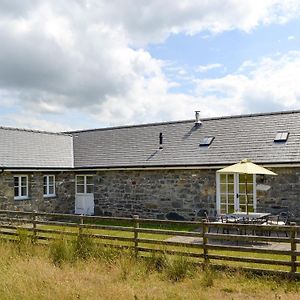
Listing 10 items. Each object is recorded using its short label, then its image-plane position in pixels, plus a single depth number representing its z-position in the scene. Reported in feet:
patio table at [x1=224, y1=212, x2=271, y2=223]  42.93
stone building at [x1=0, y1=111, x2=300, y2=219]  54.65
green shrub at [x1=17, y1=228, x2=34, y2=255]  35.02
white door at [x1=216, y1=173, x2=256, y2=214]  54.49
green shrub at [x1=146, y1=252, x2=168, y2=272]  29.12
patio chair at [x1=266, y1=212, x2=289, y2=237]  44.50
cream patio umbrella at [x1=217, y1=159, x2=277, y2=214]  43.83
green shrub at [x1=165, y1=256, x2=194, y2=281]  27.76
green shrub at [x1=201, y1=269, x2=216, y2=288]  26.07
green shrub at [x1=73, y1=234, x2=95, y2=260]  32.30
